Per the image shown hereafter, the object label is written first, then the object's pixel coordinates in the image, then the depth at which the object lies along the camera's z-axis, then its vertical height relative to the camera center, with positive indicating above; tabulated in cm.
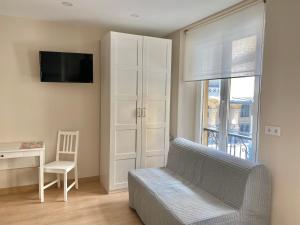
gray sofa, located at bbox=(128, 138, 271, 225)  209 -99
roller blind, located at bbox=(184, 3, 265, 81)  260 +66
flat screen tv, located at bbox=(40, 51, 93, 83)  343 +42
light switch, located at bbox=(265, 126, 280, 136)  228 -31
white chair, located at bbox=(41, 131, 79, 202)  340 -85
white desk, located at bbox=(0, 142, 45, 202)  300 -73
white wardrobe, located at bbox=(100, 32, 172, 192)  340 -11
